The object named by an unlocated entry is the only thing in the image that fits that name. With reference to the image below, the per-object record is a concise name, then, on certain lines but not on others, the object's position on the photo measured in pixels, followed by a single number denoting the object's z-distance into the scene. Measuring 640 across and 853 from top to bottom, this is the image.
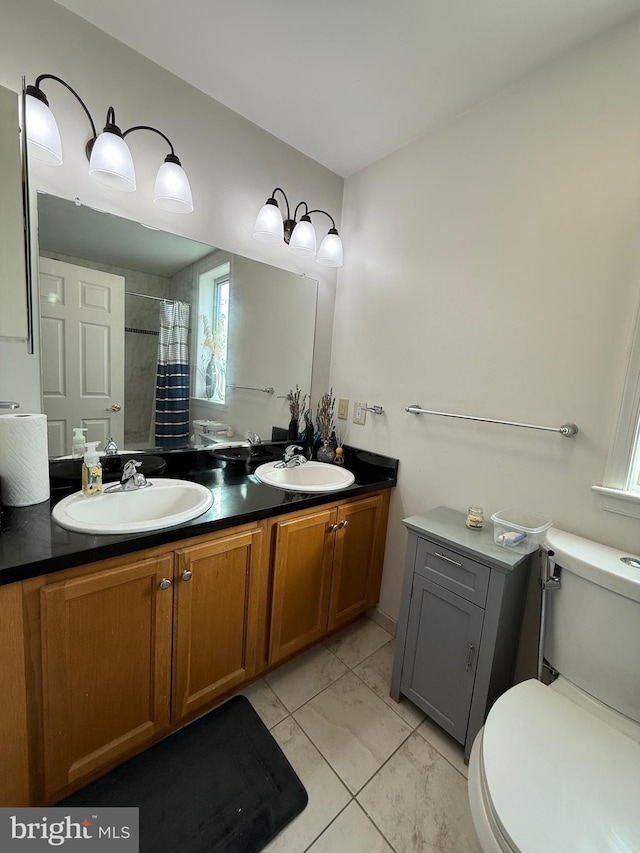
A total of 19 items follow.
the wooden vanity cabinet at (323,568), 1.41
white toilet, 0.69
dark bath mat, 0.99
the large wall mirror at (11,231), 1.06
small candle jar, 1.37
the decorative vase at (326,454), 1.93
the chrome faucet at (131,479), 1.27
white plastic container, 1.20
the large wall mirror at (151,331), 1.26
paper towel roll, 1.04
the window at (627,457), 1.09
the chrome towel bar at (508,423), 1.21
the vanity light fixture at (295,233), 1.63
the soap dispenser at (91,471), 1.18
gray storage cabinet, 1.17
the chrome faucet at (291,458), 1.77
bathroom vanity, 0.88
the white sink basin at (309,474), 1.71
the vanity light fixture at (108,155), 1.08
